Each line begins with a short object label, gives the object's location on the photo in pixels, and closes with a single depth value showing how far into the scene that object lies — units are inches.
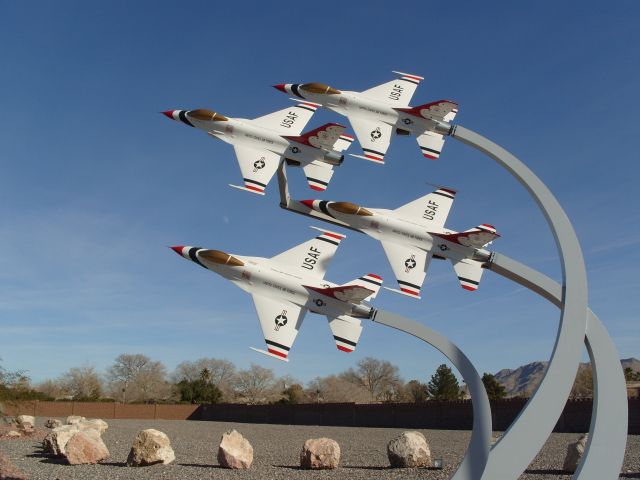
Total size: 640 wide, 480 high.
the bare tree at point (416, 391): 3696.4
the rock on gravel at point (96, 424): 1519.8
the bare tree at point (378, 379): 4653.1
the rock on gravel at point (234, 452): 881.5
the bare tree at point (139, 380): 4852.4
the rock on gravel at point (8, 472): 663.8
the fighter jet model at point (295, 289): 536.7
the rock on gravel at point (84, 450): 952.9
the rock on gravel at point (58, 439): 1020.5
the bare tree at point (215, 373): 4926.9
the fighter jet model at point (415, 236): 578.9
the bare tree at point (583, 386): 3358.8
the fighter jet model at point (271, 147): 672.4
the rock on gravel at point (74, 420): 1627.2
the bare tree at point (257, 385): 4950.8
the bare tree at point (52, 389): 4439.0
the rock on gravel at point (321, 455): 876.0
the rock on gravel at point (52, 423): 1850.4
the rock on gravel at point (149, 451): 909.8
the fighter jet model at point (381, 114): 665.0
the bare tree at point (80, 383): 4576.8
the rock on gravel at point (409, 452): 865.5
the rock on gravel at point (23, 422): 1520.7
